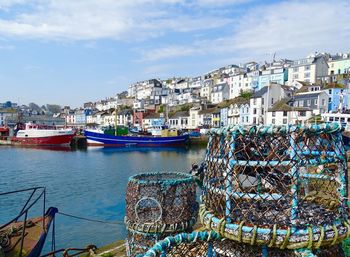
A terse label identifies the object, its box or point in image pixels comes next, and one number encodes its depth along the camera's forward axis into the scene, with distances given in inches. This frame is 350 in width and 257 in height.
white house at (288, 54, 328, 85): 2383.1
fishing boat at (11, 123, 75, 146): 1807.3
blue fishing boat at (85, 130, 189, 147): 1831.9
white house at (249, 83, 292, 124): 1907.0
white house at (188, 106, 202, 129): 2505.7
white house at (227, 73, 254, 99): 2807.6
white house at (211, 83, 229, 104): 2942.9
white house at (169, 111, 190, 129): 2610.7
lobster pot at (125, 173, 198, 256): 200.1
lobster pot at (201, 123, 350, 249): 100.0
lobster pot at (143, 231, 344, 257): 102.5
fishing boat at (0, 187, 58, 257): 245.3
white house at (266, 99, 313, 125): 1630.2
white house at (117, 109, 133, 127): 3070.9
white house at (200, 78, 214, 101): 3233.3
